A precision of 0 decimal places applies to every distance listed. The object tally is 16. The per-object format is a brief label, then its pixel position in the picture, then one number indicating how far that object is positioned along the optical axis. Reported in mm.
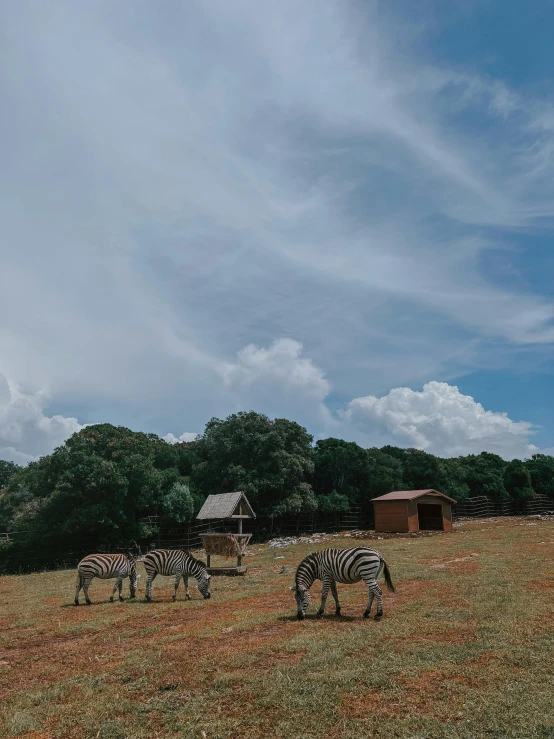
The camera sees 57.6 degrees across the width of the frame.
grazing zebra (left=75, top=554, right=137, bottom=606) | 18375
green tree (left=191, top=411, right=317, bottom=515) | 47750
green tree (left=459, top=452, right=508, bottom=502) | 69812
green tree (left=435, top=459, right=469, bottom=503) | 62500
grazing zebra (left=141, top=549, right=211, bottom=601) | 18844
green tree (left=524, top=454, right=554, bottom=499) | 76250
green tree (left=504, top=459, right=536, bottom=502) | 71000
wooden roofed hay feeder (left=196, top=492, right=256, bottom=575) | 24875
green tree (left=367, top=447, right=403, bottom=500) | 56906
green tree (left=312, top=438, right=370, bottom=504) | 57750
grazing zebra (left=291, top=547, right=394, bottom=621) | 13705
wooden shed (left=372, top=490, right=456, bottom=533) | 45062
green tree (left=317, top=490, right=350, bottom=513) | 52156
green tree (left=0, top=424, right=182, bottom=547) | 35094
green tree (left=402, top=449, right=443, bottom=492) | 62781
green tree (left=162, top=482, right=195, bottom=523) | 39906
